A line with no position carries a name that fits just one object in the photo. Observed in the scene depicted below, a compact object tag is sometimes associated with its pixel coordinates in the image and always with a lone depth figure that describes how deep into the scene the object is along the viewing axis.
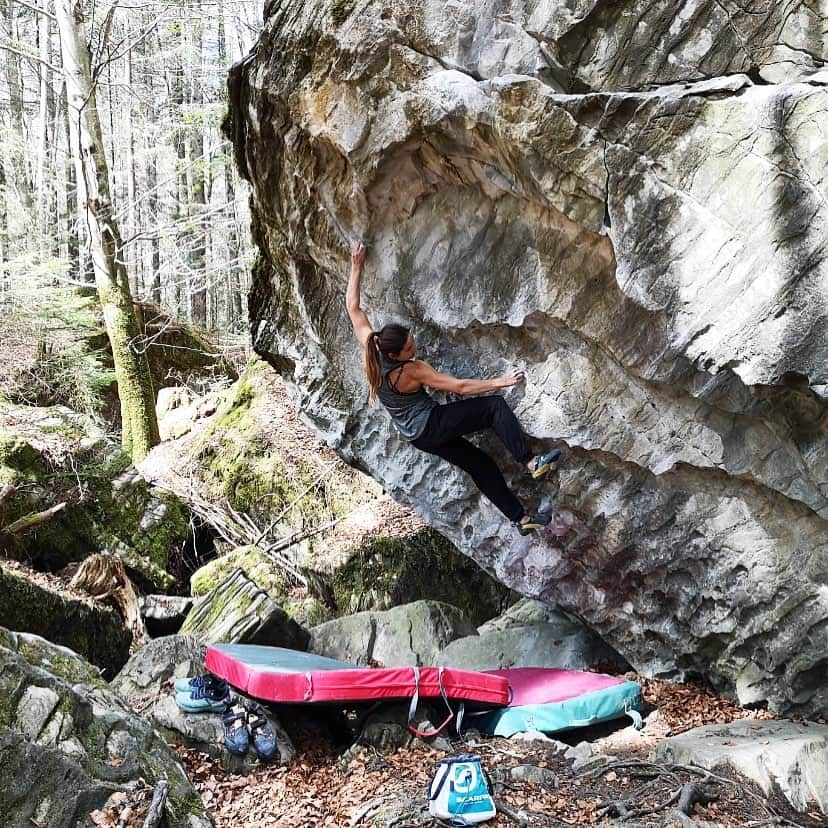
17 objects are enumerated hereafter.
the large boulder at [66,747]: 3.67
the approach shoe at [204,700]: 5.97
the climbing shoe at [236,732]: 5.65
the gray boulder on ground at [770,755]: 4.64
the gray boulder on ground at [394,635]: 8.25
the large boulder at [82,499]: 10.59
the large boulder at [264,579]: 11.13
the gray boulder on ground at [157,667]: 6.67
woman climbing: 5.91
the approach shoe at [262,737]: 5.70
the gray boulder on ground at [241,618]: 7.93
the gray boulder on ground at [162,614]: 10.06
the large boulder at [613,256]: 4.61
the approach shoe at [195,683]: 6.21
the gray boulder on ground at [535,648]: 7.96
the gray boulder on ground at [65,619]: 8.16
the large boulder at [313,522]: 11.48
